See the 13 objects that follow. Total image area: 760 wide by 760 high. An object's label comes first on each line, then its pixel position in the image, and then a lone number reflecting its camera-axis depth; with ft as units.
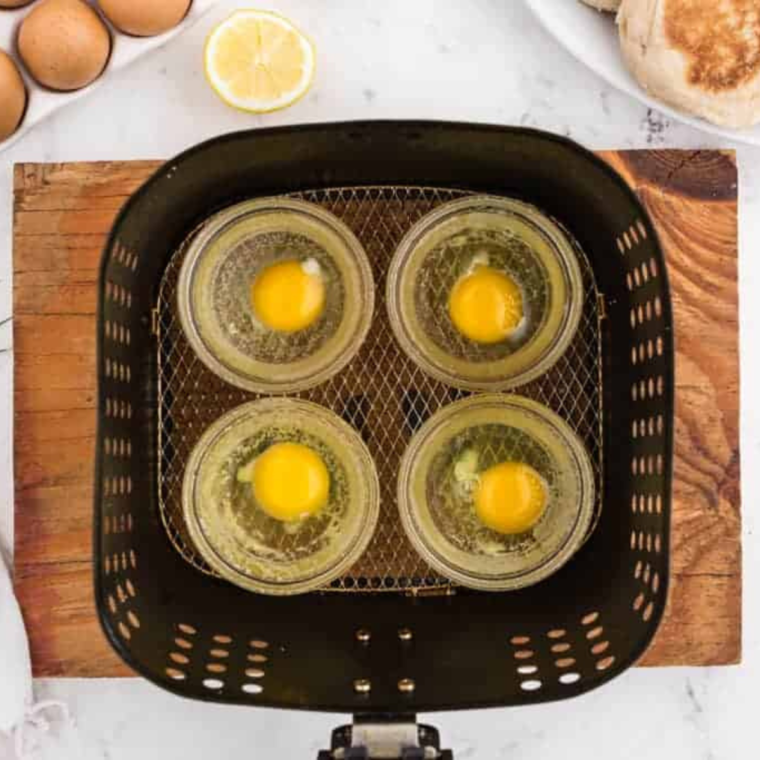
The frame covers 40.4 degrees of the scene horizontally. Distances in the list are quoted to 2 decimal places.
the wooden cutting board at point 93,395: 2.96
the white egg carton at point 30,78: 3.00
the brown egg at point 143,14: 2.89
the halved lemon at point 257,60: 2.95
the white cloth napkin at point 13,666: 2.96
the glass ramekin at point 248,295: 2.82
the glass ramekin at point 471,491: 2.80
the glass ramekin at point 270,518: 2.81
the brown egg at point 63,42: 2.89
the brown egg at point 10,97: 2.91
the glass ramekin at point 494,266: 2.81
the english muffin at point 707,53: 2.87
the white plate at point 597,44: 2.96
